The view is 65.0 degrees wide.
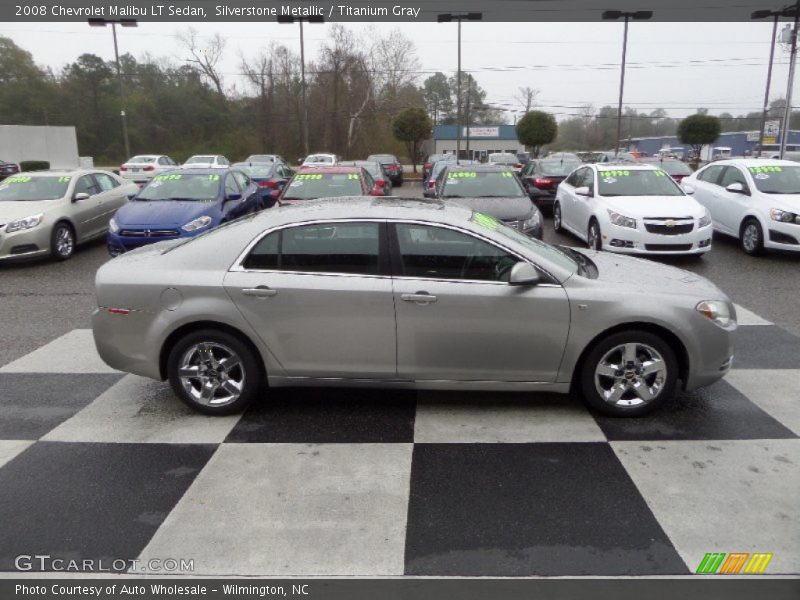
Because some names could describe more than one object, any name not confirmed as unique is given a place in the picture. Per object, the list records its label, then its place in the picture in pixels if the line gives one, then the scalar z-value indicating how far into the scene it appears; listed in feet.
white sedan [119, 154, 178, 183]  92.22
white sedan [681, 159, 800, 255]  32.91
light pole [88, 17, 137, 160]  48.45
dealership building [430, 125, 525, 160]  208.44
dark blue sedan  31.71
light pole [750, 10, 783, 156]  61.21
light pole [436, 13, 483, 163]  59.25
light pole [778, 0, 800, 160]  59.29
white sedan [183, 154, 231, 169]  96.27
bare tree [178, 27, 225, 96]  206.69
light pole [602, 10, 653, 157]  54.69
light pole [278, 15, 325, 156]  47.68
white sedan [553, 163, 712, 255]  31.63
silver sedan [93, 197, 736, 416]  14.20
